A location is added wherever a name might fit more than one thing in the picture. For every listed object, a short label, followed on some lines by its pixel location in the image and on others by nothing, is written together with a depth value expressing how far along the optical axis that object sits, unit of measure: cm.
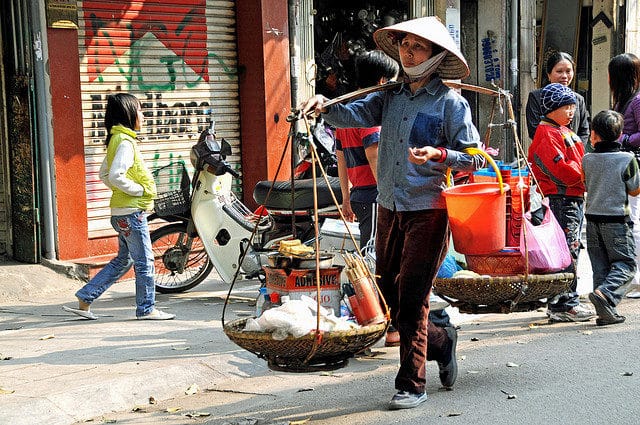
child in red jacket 1273
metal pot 892
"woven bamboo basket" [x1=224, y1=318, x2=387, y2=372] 796
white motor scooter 1408
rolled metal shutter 1636
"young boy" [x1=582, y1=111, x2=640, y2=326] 1281
